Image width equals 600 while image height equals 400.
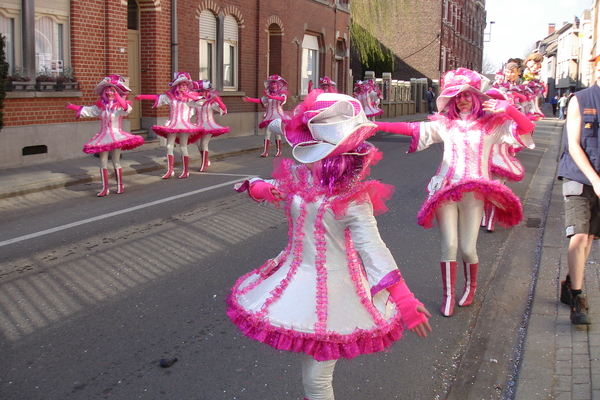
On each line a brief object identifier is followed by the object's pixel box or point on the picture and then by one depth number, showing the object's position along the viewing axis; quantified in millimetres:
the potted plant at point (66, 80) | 14227
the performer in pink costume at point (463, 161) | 5004
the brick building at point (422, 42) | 52594
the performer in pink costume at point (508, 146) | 5426
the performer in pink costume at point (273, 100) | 16161
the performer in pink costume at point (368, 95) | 24516
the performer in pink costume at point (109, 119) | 10219
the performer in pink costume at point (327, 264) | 2867
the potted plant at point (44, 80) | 13695
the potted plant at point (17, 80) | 12977
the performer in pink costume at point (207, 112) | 12812
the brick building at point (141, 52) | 13422
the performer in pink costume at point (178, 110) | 11961
